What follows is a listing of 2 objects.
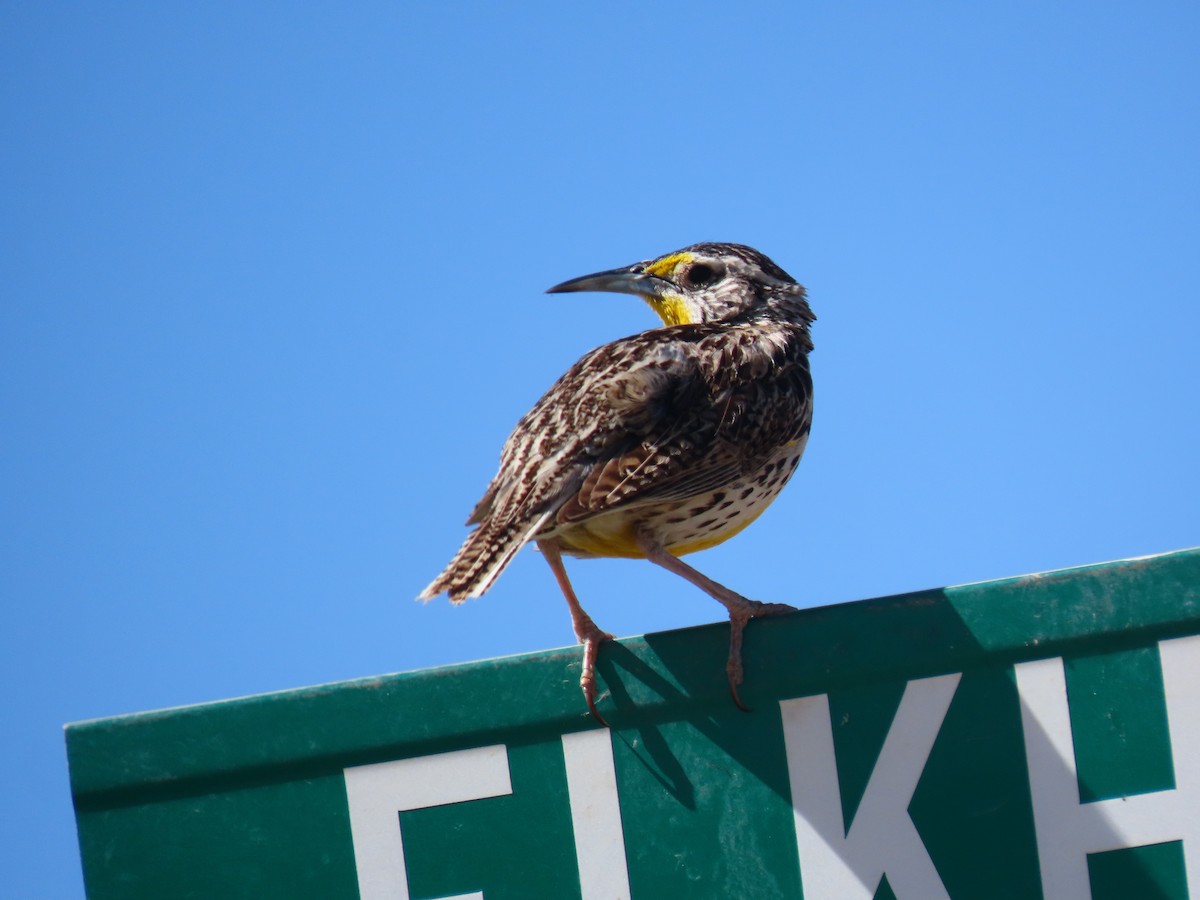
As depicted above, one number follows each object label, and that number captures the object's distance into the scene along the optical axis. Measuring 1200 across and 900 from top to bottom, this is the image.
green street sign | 5.96
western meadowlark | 7.12
